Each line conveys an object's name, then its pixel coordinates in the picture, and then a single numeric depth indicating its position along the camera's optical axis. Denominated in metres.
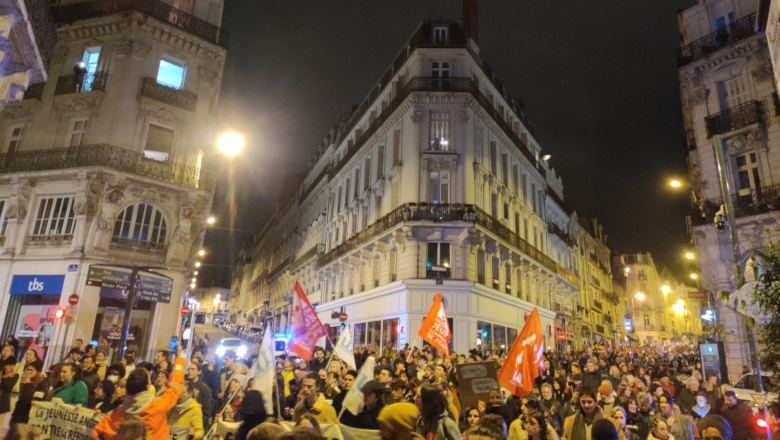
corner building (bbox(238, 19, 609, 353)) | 24.30
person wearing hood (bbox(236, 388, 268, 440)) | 6.04
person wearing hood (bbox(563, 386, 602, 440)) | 5.91
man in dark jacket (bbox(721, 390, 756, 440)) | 7.47
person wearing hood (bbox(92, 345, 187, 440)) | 5.32
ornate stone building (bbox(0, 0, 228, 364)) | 20.73
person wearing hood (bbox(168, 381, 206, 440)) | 6.55
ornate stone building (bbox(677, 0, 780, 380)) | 19.70
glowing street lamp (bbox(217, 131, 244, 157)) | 8.83
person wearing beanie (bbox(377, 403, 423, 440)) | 3.86
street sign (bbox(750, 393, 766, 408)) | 7.51
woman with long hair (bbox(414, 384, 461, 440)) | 4.63
